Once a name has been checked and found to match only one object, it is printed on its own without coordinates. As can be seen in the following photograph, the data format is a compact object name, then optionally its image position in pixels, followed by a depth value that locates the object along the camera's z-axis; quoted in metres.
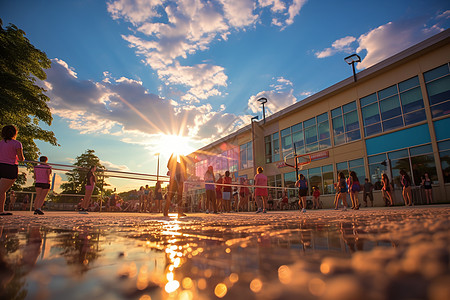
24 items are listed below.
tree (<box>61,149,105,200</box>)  42.28
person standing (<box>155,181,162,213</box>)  14.04
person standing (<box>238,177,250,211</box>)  14.58
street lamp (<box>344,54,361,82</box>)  19.05
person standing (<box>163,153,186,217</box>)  7.24
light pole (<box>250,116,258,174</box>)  28.57
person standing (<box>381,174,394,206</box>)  13.79
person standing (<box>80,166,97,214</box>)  9.25
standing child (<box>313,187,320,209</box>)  20.55
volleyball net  15.97
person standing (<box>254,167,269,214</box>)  10.12
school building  15.62
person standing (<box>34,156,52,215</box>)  7.55
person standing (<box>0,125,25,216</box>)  5.46
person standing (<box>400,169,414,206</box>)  12.09
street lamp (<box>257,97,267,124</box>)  27.08
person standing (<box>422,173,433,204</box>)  14.11
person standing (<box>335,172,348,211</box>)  11.49
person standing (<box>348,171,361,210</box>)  11.75
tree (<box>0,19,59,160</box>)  12.88
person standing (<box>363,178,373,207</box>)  16.65
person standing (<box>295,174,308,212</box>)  11.27
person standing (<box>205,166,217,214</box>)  11.12
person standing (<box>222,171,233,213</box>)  12.33
